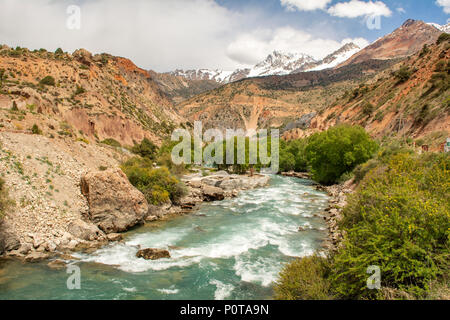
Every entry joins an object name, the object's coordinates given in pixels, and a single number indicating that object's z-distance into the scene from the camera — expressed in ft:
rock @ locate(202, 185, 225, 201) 101.35
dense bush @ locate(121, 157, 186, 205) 77.15
